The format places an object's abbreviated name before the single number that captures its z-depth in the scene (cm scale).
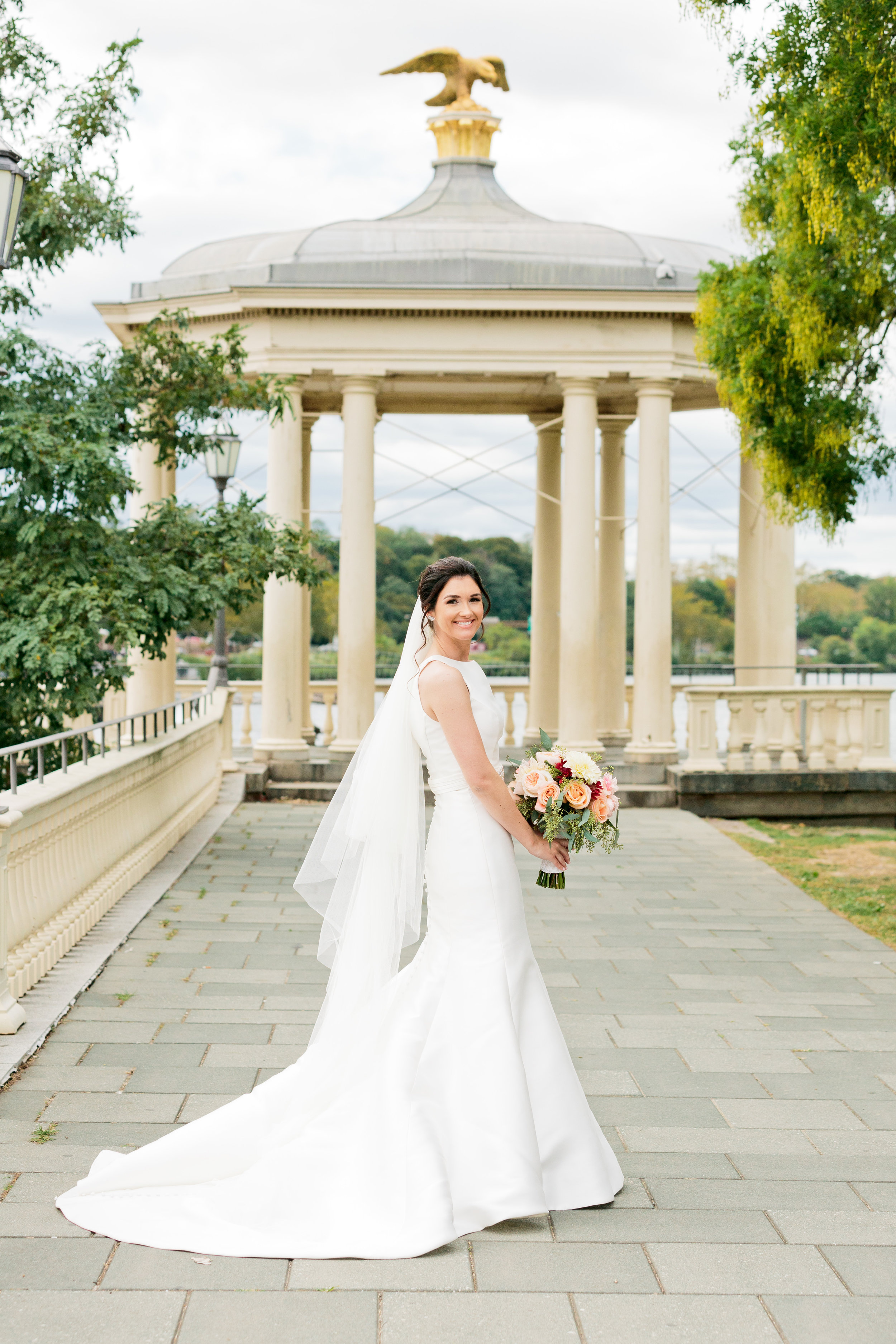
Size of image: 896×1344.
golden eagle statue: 2109
